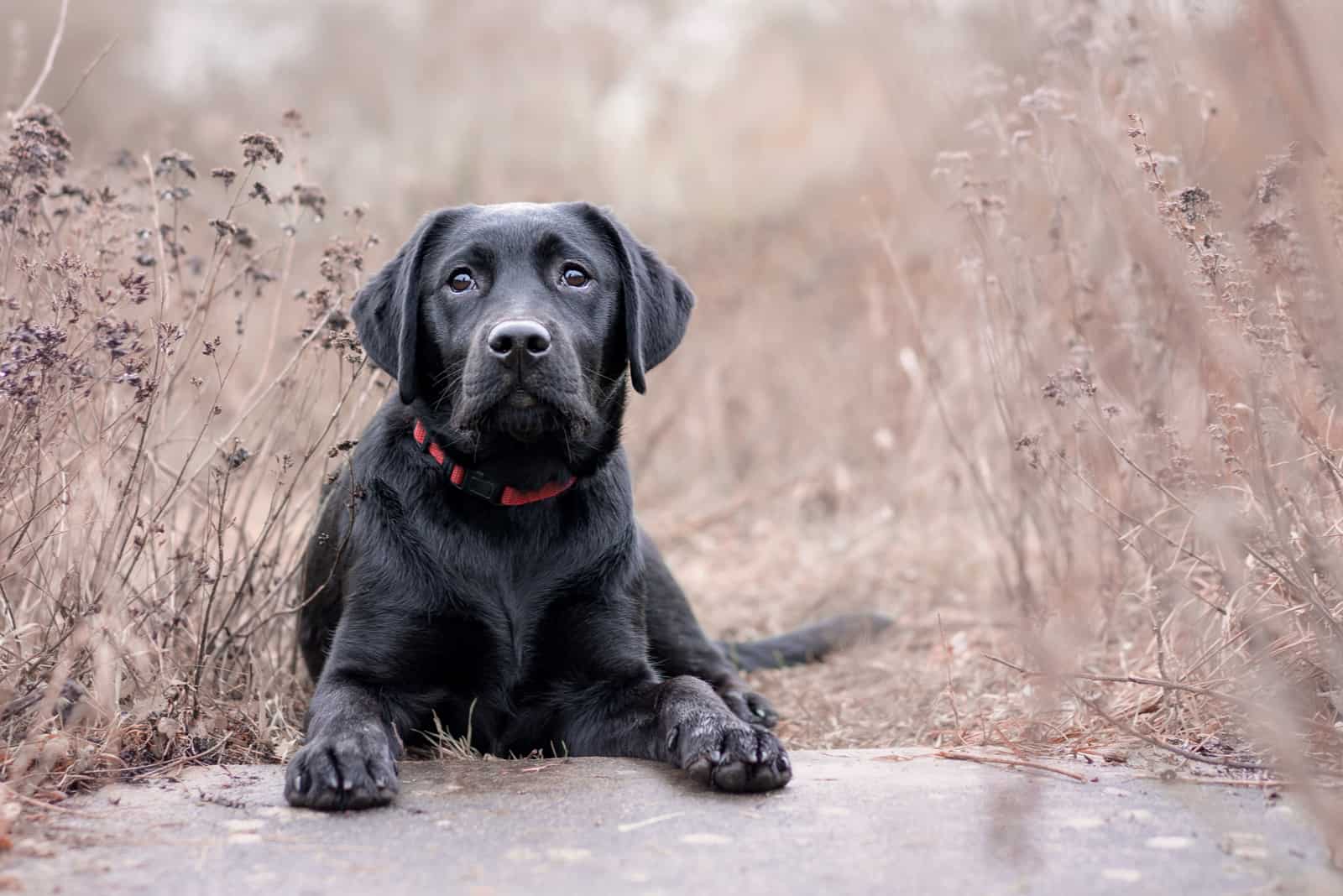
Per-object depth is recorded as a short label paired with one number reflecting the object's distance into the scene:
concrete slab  2.20
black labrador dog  3.33
